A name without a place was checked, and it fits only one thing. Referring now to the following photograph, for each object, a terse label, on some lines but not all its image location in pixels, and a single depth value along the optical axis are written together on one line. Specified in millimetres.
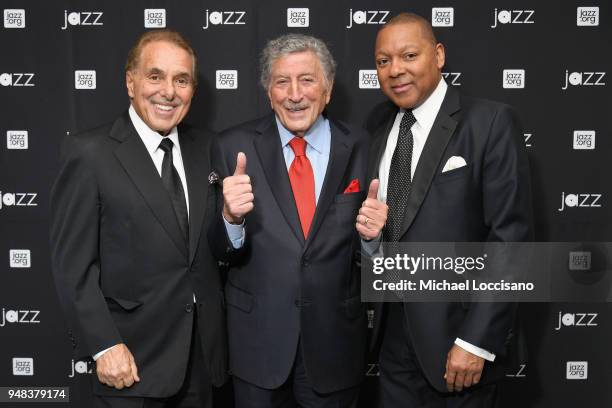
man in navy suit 1917
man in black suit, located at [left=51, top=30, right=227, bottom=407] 1901
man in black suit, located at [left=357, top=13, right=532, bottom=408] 1878
